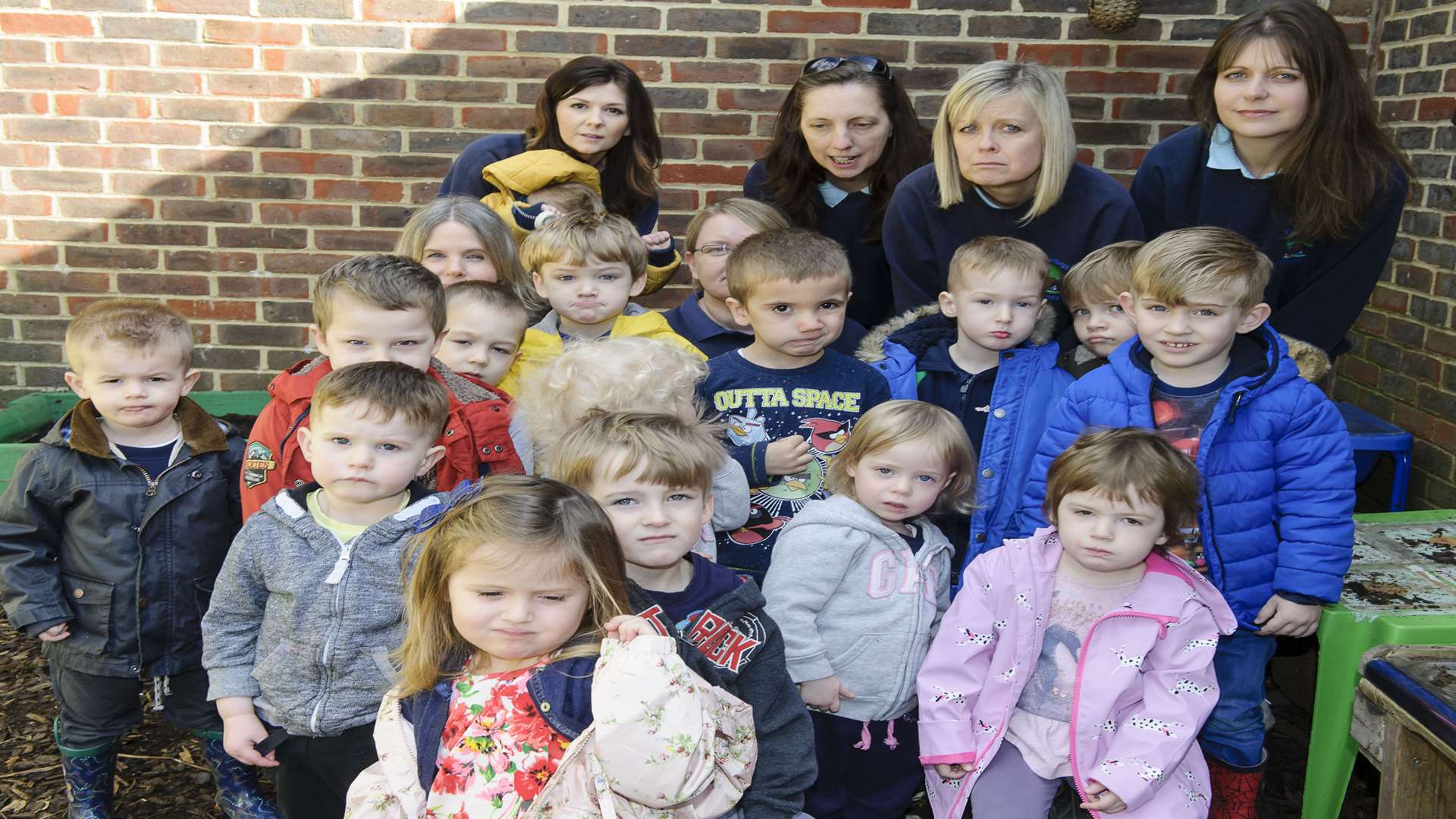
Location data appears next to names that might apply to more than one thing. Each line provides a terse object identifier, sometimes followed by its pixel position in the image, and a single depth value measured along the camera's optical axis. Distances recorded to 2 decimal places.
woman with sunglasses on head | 3.56
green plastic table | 2.62
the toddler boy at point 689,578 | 2.05
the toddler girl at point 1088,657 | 2.27
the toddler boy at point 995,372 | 2.84
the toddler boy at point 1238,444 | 2.53
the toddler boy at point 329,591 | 2.23
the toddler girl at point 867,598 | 2.47
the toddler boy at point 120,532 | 2.62
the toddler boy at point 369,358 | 2.52
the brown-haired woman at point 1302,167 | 3.04
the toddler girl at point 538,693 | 1.69
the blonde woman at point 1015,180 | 3.10
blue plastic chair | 3.79
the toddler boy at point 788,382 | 2.77
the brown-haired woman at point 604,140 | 3.75
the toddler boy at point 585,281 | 3.06
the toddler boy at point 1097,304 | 2.89
